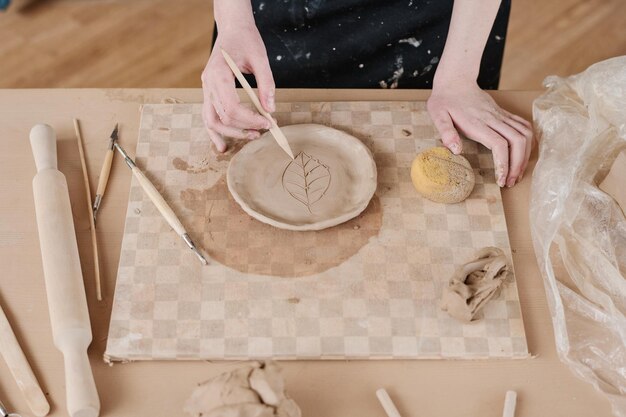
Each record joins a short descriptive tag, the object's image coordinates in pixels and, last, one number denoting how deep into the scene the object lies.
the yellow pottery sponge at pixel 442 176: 1.09
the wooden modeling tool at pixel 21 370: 0.91
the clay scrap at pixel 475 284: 0.96
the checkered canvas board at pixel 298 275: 0.97
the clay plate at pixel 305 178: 1.09
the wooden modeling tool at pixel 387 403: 0.91
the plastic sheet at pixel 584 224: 0.97
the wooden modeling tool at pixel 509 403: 0.91
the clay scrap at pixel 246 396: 0.82
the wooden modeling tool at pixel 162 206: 1.04
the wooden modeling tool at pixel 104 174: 1.11
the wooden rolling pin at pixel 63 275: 0.90
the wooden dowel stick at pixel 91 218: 1.03
